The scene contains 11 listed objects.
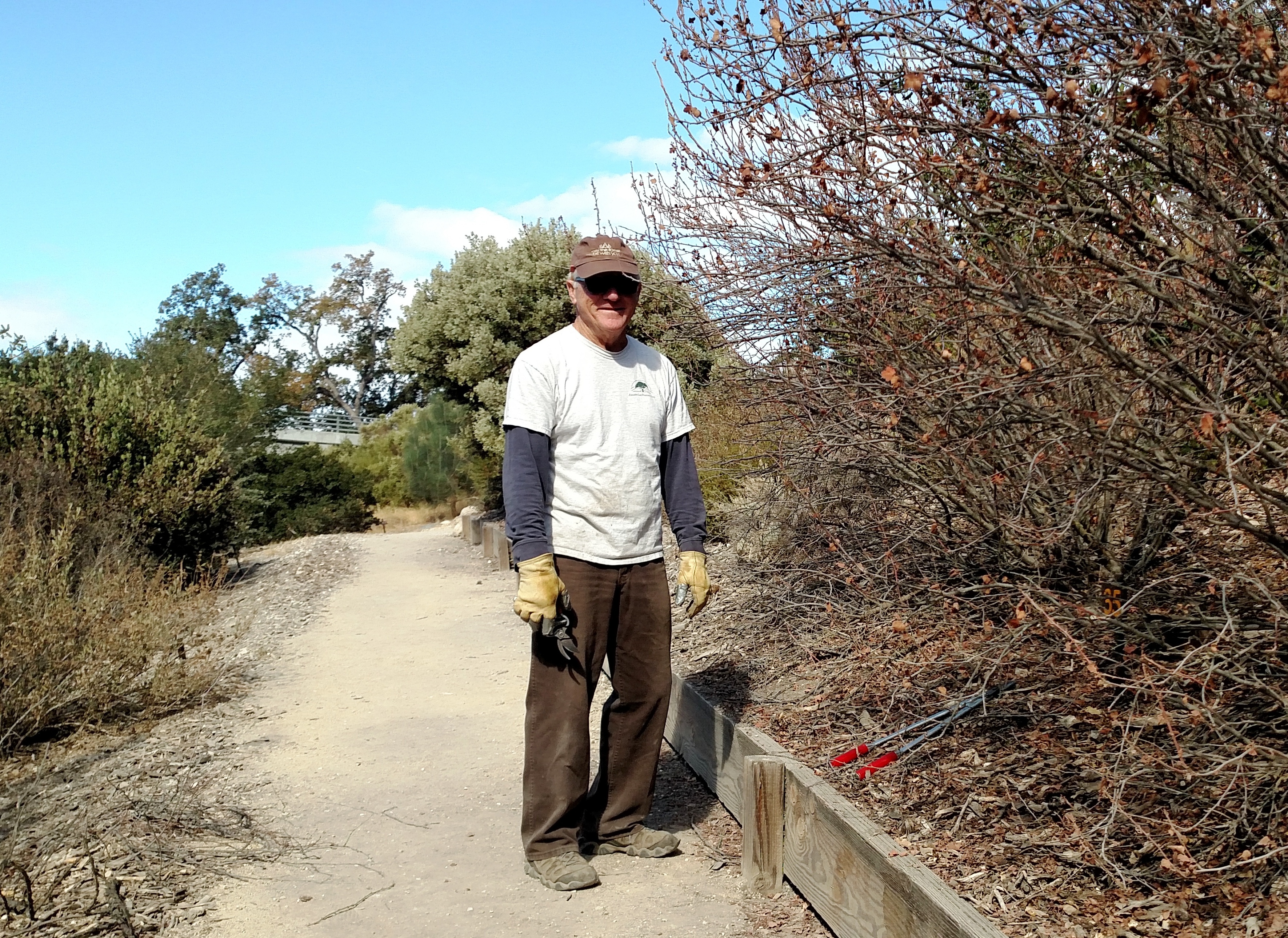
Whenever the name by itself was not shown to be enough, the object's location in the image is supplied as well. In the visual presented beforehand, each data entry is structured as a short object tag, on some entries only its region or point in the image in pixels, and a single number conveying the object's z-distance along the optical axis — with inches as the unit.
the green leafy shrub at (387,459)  1255.5
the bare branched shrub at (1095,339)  123.0
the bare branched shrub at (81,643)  284.0
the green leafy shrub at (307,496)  1034.1
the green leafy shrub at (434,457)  1063.0
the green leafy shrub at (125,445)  552.1
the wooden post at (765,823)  174.7
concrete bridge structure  1927.9
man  180.9
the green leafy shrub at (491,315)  688.4
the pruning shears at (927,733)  176.4
